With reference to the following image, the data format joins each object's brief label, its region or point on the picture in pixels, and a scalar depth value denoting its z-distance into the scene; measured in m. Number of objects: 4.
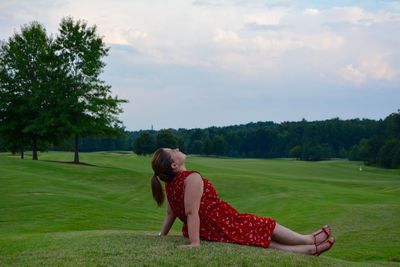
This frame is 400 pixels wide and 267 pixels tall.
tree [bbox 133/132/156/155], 93.69
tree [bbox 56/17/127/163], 45.59
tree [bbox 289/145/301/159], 103.25
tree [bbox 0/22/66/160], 45.75
